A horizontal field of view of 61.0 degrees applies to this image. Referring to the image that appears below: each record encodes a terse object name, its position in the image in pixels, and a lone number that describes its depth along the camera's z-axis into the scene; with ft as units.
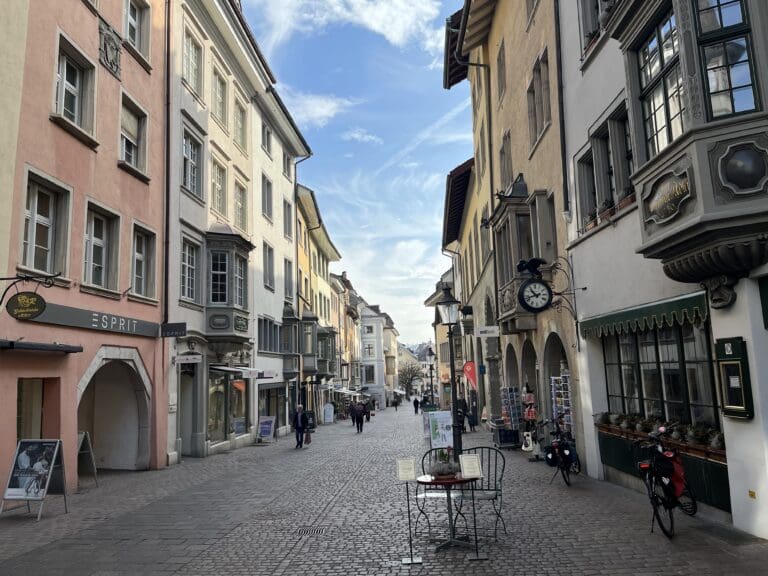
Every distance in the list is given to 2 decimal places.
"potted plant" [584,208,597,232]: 42.11
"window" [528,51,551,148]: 53.06
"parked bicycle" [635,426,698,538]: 25.54
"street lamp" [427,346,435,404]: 111.34
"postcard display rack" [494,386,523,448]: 64.90
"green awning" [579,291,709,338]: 27.63
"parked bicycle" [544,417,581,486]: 39.93
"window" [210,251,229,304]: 73.87
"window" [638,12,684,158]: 27.66
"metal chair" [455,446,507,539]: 26.73
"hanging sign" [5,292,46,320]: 35.96
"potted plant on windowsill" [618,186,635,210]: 36.09
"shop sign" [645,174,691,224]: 25.98
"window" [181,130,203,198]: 69.46
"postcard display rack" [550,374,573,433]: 48.55
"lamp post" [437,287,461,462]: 46.83
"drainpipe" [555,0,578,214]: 47.50
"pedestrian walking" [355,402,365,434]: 108.78
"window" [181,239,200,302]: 67.87
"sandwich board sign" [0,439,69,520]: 33.91
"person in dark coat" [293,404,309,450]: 78.59
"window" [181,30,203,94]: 69.89
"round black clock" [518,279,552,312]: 47.70
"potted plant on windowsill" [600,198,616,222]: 38.95
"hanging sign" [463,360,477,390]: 83.51
